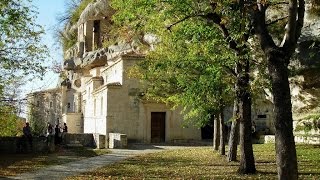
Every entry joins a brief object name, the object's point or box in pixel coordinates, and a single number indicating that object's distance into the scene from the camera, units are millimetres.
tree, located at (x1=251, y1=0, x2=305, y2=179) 8766
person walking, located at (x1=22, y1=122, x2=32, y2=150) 27222
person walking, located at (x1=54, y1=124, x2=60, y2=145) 31678
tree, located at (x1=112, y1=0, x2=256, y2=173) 13594
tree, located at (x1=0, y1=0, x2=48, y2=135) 19875
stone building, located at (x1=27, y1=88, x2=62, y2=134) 59625
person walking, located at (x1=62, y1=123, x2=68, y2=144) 33519
